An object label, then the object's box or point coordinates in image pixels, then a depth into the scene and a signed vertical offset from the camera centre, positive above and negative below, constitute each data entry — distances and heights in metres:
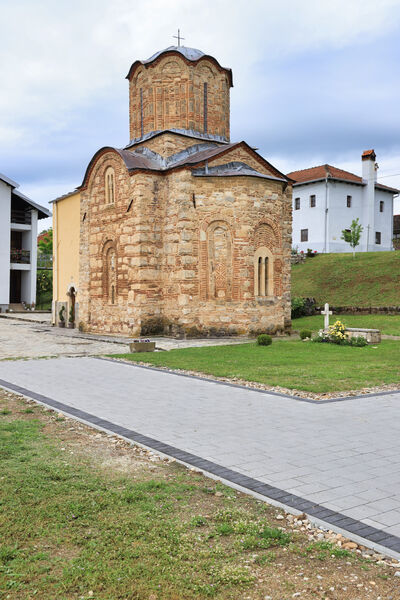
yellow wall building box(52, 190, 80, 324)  27.03 +2.54
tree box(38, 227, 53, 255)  60.56 +6.34
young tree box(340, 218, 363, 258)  39.41 +5.13
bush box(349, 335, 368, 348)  17.36 -1.40
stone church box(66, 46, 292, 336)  20.25 +3.28
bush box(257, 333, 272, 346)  17.48 -1.38
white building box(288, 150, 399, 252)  44.34 +8.29
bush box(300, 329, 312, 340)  19.45 -1.29
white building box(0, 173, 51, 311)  38.78 +4.32
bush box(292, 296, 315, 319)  29.70 -0.40
